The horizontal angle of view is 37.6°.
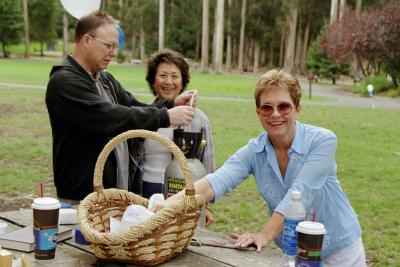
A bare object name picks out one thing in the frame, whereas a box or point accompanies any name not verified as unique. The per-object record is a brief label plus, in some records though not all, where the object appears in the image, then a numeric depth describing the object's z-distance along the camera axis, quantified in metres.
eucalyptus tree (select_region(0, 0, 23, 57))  60.00
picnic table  2.67
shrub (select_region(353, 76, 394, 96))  30.02
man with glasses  3.46
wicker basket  2.43
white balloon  5.61
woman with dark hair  4.14
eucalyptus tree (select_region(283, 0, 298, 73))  46.10
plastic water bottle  2.52
